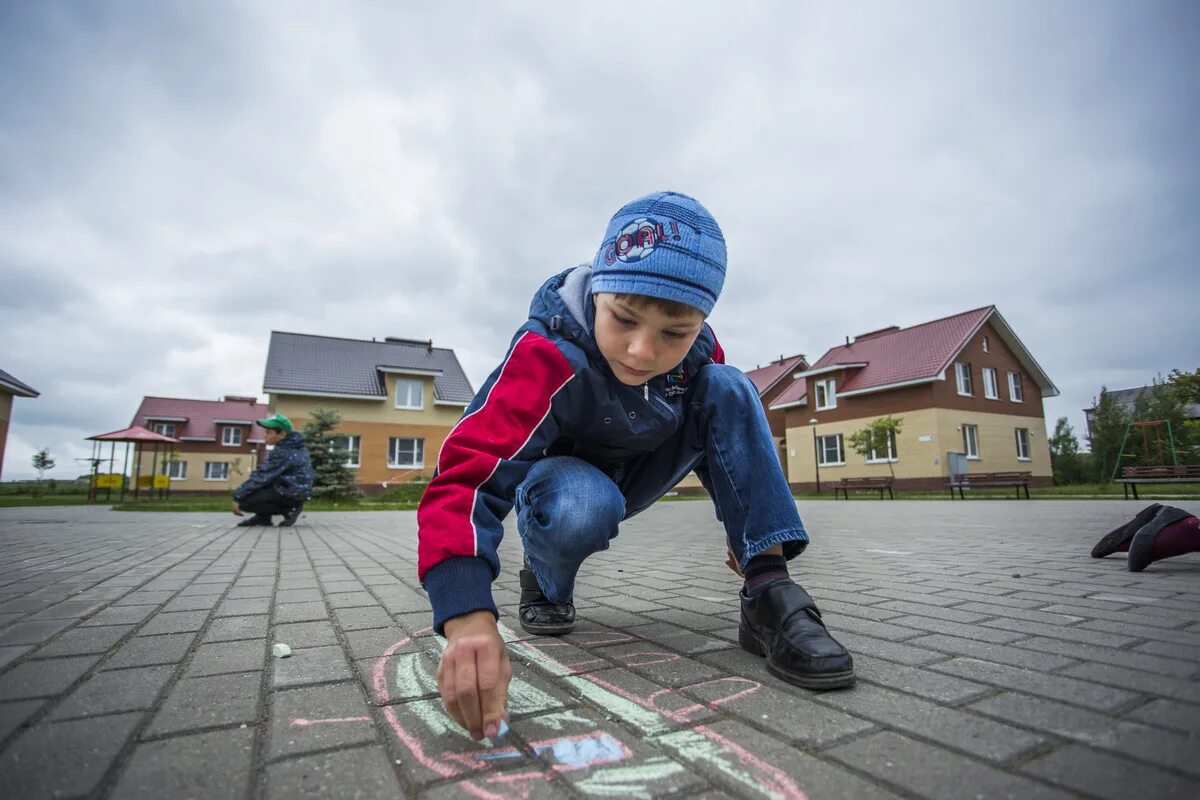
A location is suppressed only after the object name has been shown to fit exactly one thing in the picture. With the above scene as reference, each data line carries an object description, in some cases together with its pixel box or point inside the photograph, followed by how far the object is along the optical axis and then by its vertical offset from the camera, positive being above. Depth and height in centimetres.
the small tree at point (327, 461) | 1827 +71
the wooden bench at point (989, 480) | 1395 -6
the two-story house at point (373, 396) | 2536 +372
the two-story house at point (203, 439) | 3478 +270
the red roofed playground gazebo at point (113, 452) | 1756 +120
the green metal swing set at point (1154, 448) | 1816 +113
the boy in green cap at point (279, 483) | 789 +3
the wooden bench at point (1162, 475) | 1050 +2
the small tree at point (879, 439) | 2230 +150
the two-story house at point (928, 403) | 2283 +305
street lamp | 2665 +107
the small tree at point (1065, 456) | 2808 +98
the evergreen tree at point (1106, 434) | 2725 +203
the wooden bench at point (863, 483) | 1856 -13
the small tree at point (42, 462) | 4222 +176
